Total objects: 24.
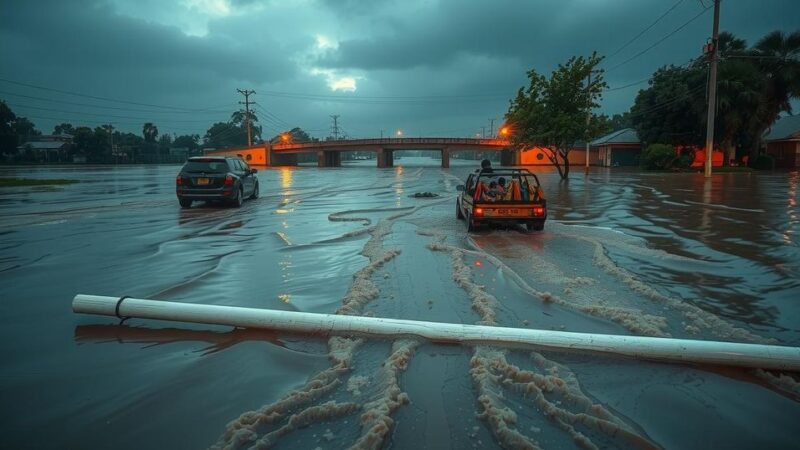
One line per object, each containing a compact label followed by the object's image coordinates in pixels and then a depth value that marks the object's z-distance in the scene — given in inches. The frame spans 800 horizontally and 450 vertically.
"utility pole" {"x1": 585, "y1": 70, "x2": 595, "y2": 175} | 1172.1
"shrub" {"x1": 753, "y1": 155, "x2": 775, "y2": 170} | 1819.6
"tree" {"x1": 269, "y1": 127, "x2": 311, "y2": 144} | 6988.2
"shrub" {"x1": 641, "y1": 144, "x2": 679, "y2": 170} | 1704.0
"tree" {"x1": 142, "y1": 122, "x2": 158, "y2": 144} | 4566.9
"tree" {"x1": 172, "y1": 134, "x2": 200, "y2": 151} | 5226.4
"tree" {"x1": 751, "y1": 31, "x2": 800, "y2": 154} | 1648.6
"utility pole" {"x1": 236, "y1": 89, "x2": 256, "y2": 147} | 3544.8
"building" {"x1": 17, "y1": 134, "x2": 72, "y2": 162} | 3401.6
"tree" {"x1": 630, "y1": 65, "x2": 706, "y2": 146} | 1760.6
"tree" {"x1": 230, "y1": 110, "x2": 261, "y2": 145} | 5841.0
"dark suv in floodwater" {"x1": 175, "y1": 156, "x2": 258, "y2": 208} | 595.5
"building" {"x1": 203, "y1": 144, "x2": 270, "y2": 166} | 3633.9
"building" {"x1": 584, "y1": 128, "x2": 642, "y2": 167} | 2341.3
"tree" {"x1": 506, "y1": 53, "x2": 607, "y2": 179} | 1132.5
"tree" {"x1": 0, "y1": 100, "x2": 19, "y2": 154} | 2918.3
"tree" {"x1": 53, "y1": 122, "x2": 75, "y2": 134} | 5374.0
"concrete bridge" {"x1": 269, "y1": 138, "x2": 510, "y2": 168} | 3159.5
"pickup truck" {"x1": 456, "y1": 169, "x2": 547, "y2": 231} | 398.6
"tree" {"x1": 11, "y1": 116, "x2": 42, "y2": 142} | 4691.9
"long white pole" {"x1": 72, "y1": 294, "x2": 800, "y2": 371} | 147.2
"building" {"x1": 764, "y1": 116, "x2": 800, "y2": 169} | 1973.4
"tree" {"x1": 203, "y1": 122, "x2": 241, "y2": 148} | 5506.9
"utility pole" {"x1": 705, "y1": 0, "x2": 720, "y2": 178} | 1177.4
